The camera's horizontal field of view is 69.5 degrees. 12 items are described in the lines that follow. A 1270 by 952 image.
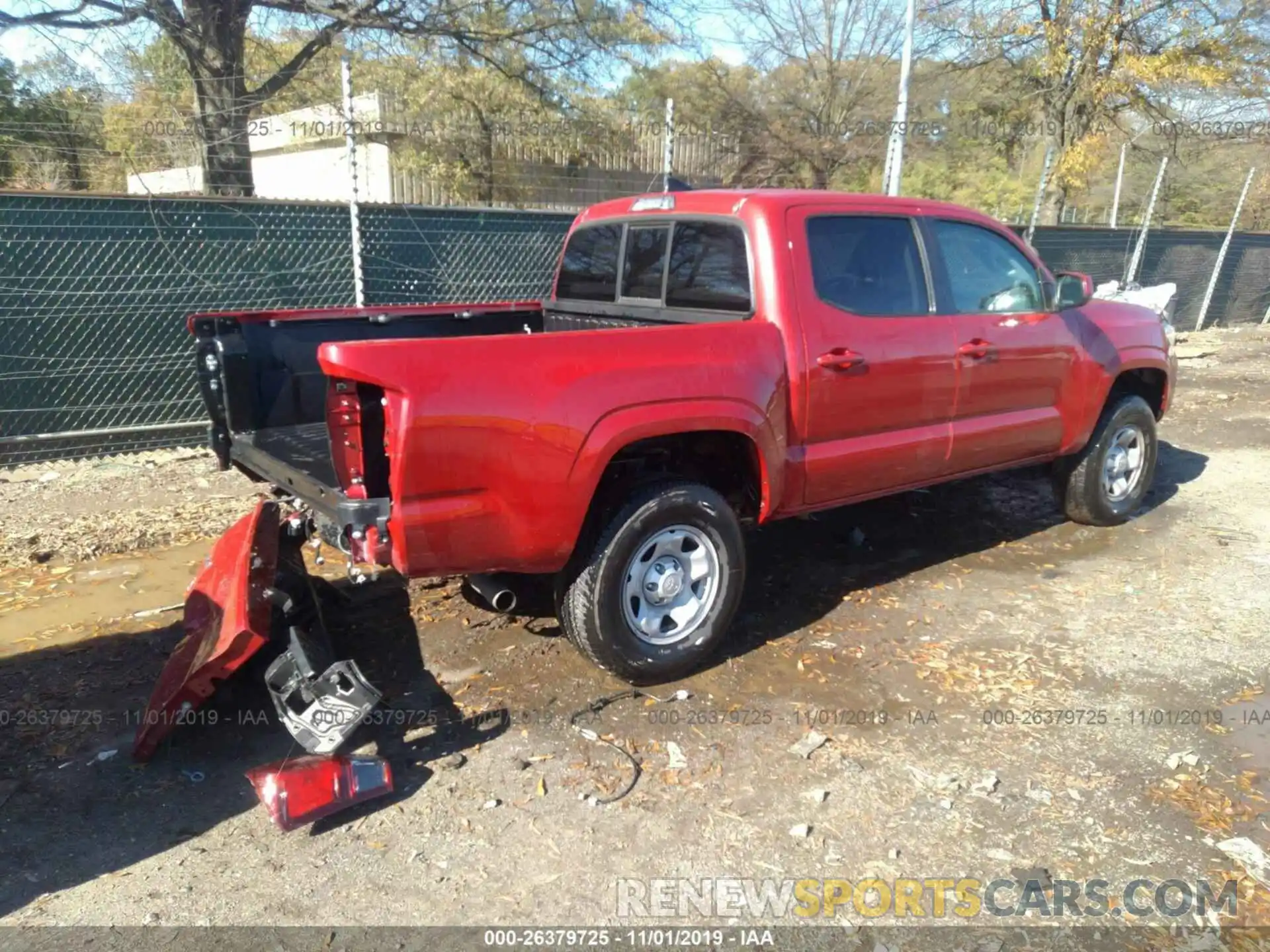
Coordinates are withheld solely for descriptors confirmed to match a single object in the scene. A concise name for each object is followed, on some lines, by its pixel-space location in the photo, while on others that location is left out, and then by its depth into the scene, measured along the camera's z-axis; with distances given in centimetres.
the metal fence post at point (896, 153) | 1062
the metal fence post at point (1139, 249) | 1393
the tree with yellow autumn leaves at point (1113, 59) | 1606
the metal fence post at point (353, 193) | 679
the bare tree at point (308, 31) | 1040
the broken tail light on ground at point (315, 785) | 292
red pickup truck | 319
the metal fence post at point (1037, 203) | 1178
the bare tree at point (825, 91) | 2394
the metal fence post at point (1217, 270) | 1578
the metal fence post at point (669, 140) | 809
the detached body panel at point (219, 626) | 328
